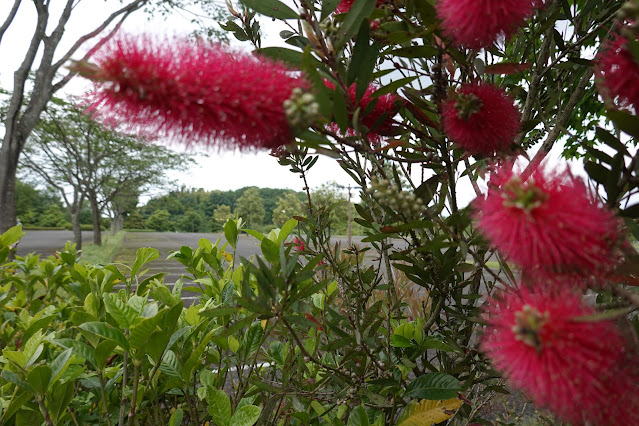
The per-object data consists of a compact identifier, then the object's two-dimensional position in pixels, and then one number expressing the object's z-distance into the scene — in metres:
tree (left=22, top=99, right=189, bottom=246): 11.69
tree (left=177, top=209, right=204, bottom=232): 38.03
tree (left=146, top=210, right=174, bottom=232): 36.59
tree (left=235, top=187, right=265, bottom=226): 32.57
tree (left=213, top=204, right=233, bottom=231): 35.24
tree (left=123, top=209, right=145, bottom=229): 34.06
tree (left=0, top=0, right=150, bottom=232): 5.21
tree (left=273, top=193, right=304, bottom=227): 27.85
